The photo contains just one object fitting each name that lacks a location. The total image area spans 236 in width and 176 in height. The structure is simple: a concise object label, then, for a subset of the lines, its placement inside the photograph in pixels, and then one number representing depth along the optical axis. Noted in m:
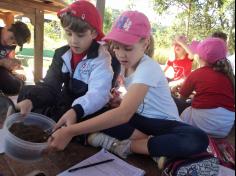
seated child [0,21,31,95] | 2.16
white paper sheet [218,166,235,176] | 1.13
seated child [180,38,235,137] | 1.61
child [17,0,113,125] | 1.28
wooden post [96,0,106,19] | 2.05
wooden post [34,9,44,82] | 2.30
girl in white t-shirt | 1.02
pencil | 0.98
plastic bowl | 0.96
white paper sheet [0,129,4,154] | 1.06
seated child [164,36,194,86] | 2.62
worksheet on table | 0.97
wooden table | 0.98
